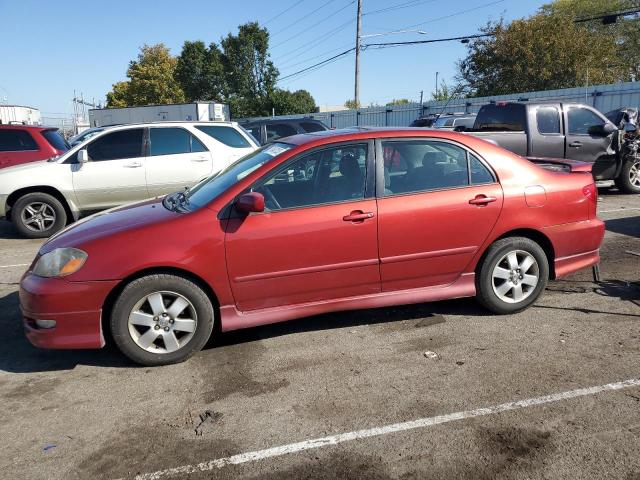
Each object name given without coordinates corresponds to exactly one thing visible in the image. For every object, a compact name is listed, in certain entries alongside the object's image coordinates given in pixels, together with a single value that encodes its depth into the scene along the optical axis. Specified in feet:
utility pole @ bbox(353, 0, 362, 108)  102.38
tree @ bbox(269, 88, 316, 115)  186.80
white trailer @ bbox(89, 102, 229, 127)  104.68
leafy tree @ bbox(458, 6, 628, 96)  116.78
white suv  27.86
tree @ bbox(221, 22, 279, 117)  215.10
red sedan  12.14
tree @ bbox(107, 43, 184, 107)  201.16
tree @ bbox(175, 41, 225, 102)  206.80
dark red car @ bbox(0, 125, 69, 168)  33.86
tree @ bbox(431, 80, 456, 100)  189.19
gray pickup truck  30.99
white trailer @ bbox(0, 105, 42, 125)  109.60
